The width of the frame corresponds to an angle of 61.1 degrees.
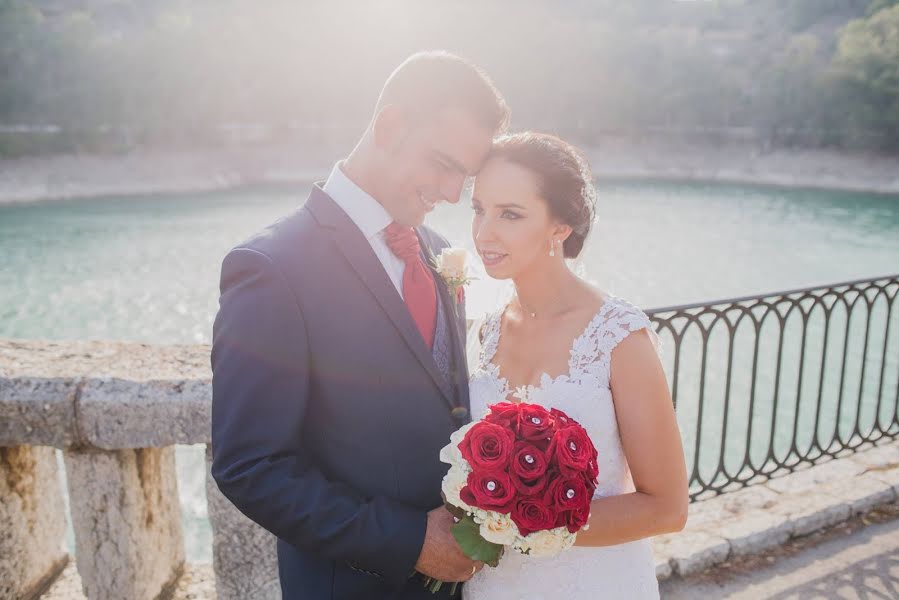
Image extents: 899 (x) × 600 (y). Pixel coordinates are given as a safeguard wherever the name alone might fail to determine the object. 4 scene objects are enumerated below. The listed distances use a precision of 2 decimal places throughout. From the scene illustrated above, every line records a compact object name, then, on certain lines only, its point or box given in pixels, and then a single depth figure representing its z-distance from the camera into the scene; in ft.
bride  5.97
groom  5.11
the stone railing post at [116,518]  7.52
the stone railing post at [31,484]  7.18
